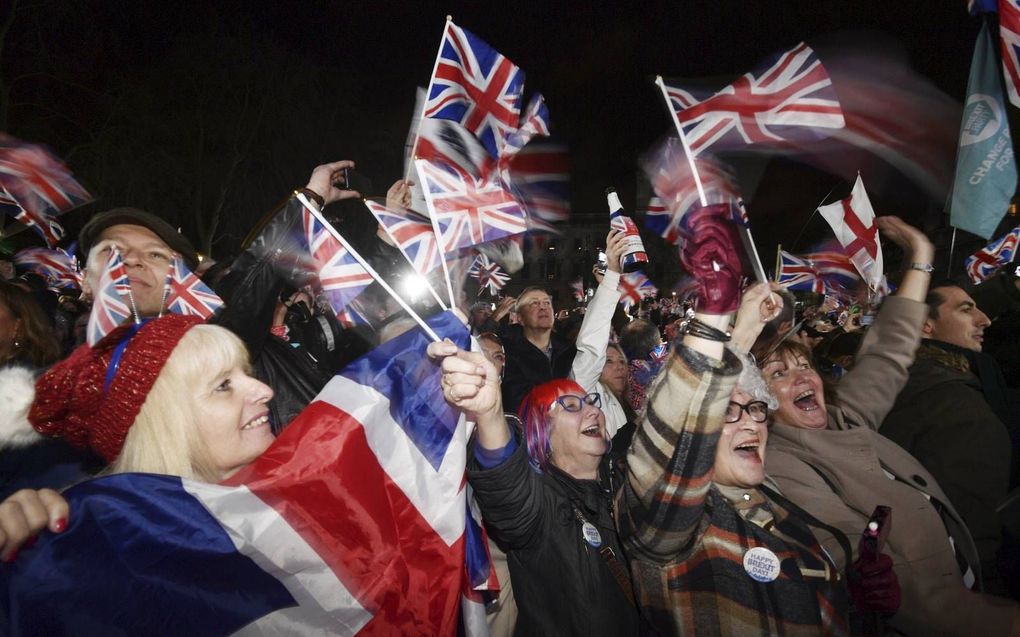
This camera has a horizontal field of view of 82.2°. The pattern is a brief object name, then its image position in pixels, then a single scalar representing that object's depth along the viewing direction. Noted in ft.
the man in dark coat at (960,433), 10.64
